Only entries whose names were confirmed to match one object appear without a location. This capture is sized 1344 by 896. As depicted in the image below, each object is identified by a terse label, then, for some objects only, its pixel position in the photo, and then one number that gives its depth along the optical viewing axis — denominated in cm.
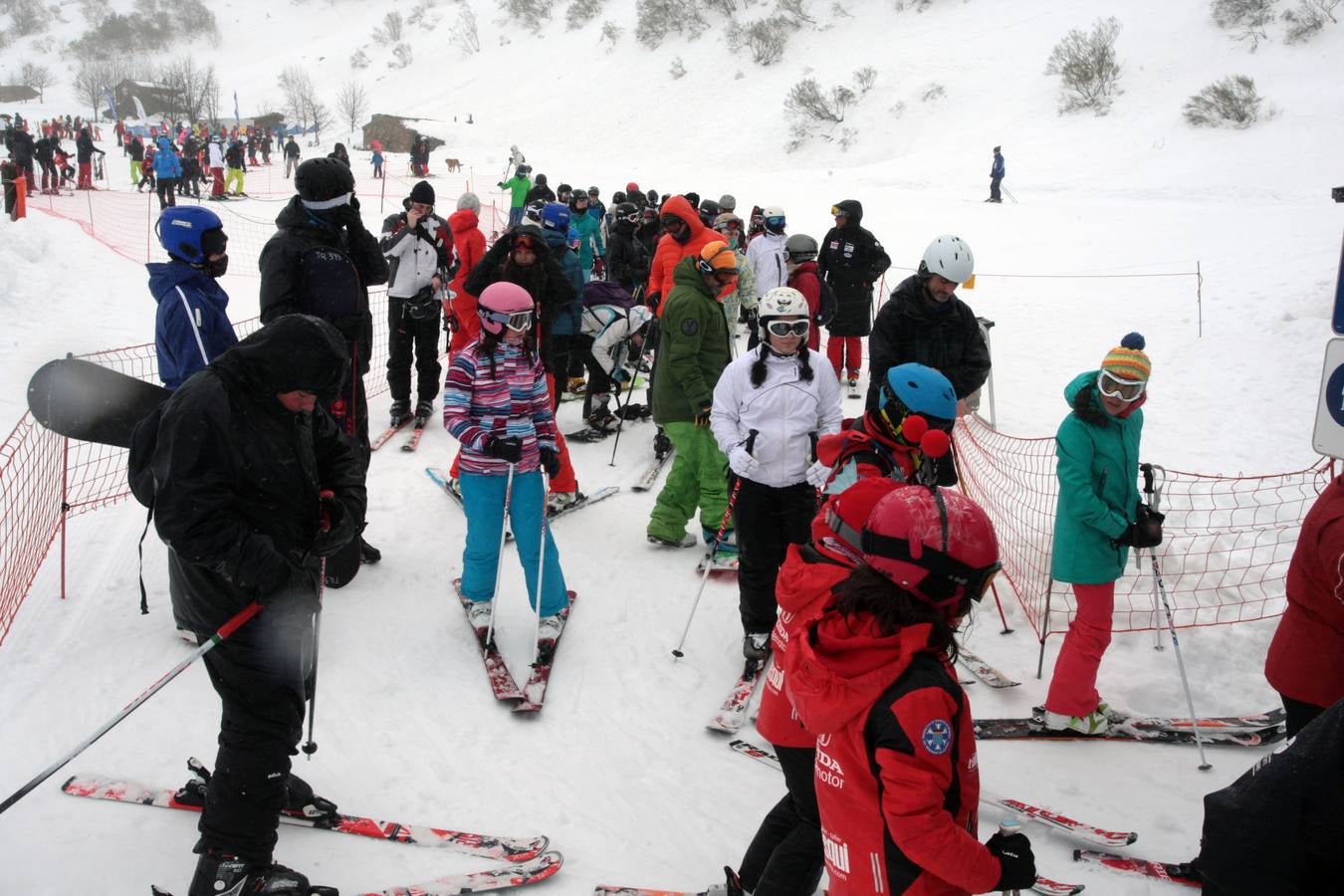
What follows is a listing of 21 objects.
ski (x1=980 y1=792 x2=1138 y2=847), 366
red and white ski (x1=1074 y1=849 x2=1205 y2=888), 350
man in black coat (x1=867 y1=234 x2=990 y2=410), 506
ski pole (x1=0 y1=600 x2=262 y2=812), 285
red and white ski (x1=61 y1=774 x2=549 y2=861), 358
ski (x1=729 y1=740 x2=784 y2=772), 422
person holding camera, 779
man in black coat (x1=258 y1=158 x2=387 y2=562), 496
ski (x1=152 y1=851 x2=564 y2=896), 331
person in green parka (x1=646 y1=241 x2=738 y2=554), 590
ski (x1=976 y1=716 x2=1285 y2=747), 436
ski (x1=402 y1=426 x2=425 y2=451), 813
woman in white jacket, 467
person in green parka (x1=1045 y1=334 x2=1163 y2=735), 406
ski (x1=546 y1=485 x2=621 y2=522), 705
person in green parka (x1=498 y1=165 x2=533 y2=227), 1644
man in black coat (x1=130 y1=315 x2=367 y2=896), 279
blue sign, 324
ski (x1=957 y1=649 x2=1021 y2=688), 491
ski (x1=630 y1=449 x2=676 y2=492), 768
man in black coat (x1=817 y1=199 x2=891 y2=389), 971
